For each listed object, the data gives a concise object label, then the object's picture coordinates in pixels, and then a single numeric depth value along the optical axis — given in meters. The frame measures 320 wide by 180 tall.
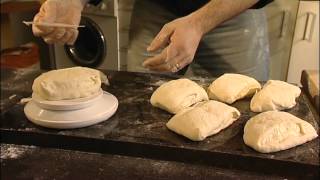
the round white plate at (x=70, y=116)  0.60
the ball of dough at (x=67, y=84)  0.61
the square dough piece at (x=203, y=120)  0.57
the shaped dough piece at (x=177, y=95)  0.65
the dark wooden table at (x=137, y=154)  0.53
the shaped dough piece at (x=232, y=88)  0.69
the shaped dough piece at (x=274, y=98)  0.66
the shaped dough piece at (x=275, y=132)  0.54
